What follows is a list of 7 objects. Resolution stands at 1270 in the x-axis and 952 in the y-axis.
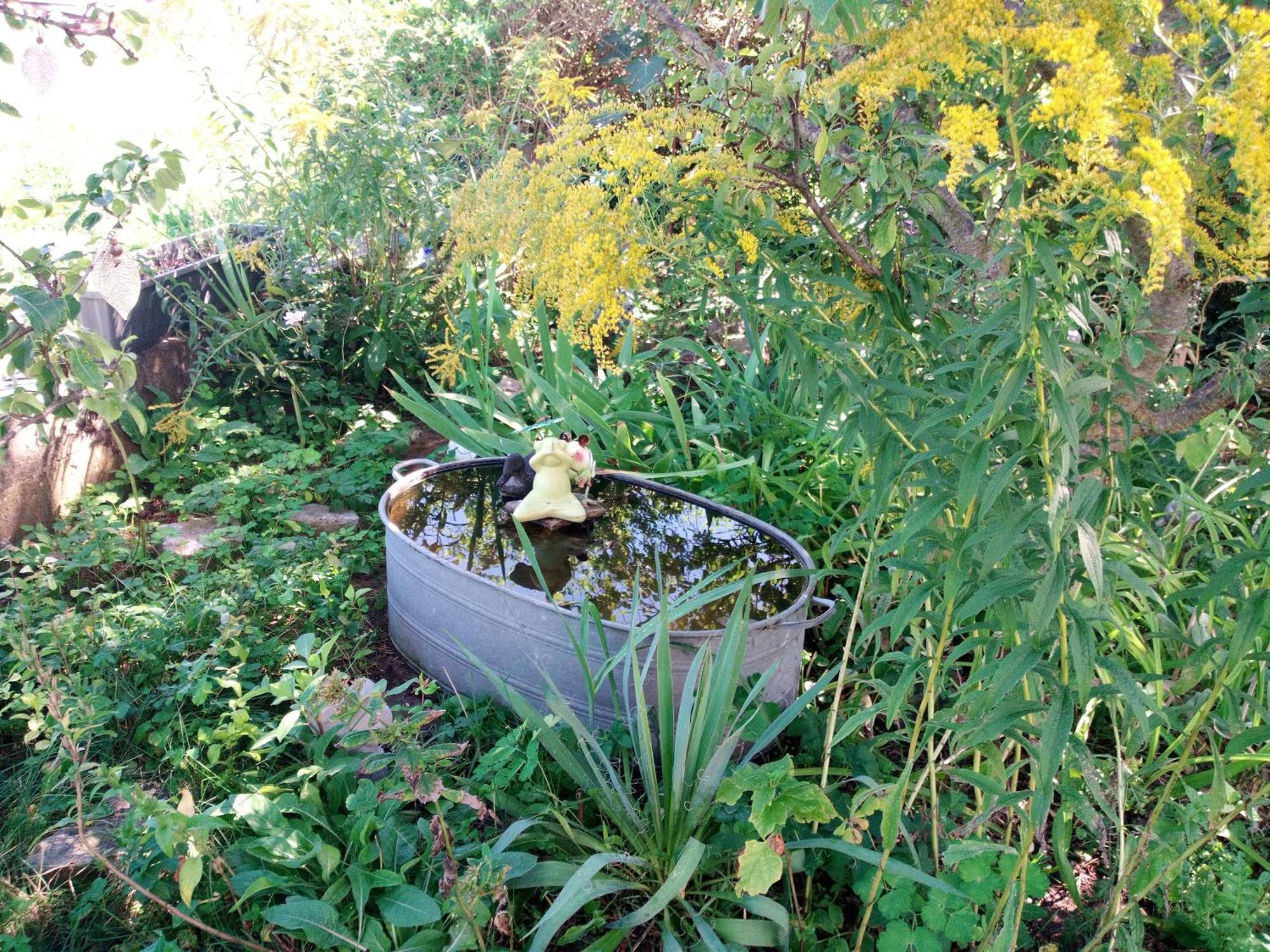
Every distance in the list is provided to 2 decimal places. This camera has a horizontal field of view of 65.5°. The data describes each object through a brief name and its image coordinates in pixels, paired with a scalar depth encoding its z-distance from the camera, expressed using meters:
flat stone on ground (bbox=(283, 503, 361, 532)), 3.35
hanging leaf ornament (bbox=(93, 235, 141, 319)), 1.78
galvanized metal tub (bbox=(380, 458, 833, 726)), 2.16
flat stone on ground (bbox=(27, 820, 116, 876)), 1.92
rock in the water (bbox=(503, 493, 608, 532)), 2.61
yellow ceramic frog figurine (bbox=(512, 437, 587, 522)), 2.56
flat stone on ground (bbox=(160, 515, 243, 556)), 3.04
